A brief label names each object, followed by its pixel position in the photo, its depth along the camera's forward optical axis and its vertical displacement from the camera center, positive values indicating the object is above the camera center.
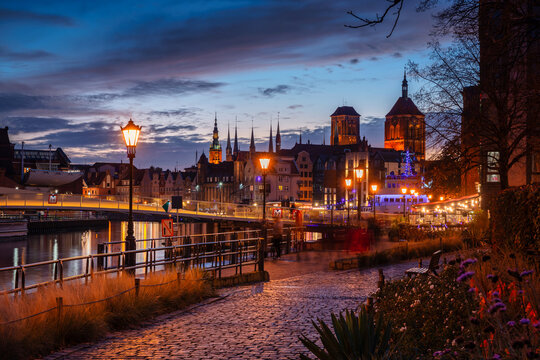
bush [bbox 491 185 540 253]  10.97 -0.47
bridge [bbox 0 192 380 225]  60.69 -1.56
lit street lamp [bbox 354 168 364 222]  41.34 +1.31
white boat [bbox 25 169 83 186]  108.62 +2.68
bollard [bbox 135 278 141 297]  12.59 -1.91
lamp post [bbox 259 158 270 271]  19.64 -1.28
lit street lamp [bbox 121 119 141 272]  18.81 +1.71
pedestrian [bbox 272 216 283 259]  27.86 -2.06
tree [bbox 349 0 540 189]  24.28 +3.41
